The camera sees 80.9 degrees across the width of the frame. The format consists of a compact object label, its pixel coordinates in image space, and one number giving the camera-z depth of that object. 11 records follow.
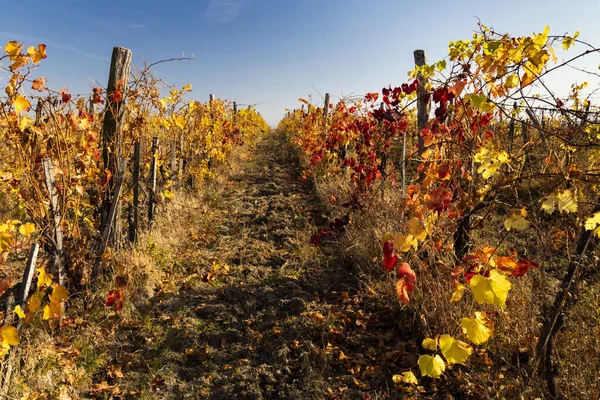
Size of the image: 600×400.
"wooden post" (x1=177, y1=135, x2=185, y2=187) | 6.40
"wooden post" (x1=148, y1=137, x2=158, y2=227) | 4.44
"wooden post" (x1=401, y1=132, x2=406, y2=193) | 4.15
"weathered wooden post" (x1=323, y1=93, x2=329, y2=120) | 9.98
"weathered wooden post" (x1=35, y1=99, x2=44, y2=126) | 2.97
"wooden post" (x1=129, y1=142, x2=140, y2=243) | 3.89
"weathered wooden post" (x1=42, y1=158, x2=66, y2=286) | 2.75
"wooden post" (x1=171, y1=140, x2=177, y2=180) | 5.70
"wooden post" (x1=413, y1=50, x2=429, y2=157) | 3.98
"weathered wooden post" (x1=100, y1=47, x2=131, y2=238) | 3.44
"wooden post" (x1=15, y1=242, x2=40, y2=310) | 2.23
